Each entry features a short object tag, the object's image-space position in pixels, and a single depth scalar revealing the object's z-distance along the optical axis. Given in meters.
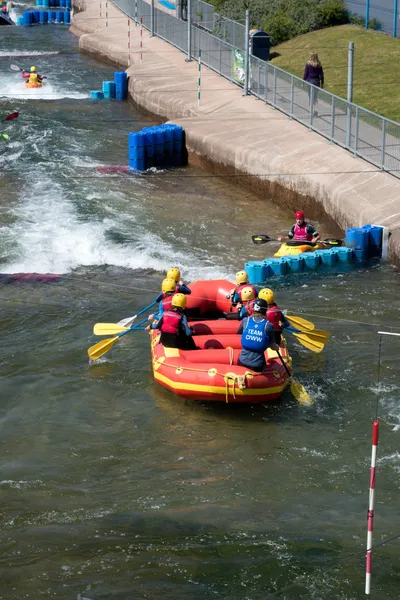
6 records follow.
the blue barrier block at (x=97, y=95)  33.09
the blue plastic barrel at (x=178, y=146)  25.74
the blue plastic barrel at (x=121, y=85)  33.09
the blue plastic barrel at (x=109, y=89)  33.12
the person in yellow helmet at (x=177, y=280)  14.92
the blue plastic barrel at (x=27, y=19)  49.31
